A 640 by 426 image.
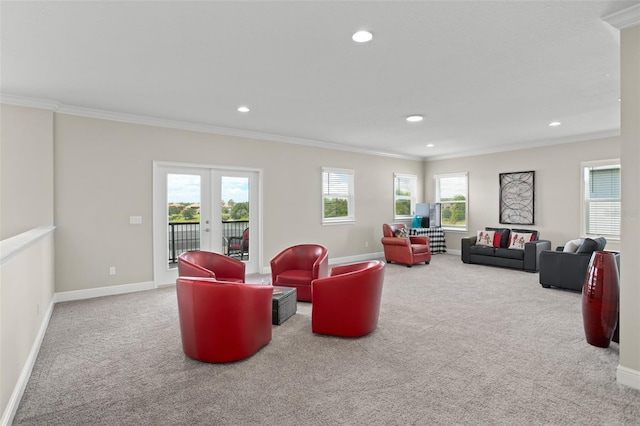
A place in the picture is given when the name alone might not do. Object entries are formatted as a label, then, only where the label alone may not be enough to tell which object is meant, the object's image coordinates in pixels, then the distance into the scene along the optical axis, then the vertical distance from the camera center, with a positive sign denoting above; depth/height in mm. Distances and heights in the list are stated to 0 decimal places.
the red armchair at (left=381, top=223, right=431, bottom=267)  7336 -797
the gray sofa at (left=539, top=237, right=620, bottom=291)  5219 -848
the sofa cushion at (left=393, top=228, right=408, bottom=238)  7882 -509
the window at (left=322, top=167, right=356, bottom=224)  7734 +337
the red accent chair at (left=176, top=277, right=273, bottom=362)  2844 -877
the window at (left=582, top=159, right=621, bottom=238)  6555 +218
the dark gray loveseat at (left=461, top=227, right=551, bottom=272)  6633 -868
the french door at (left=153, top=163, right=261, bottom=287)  5613 -38
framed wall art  7676 +271
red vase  3119 -800
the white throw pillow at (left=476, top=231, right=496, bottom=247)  7578 -611
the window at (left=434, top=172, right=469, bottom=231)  9016 +298
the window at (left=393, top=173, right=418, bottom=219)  9172 +413
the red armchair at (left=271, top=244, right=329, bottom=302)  4691 -794
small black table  3826 -1042
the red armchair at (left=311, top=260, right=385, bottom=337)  3398 -895
